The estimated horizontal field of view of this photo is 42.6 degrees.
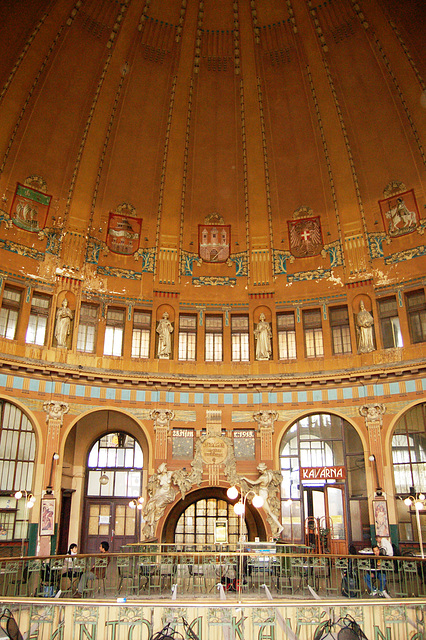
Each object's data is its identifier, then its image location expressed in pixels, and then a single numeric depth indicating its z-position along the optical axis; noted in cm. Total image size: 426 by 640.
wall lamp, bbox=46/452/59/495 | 1960
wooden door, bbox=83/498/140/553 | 2216
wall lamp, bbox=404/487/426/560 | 1643
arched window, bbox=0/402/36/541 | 1897
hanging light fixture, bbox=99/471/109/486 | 2154
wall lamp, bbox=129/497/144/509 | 2106
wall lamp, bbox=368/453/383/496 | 1988
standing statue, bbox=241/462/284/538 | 2066
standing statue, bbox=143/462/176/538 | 2061
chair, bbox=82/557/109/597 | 1333
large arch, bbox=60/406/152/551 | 2175
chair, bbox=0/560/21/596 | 1243
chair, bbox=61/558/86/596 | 1329
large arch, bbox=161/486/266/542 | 2114
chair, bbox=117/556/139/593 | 1406
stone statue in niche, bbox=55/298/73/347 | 2181
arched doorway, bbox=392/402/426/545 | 1938
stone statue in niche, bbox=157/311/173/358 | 2306
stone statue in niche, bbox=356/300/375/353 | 2194
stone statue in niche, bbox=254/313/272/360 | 2319
